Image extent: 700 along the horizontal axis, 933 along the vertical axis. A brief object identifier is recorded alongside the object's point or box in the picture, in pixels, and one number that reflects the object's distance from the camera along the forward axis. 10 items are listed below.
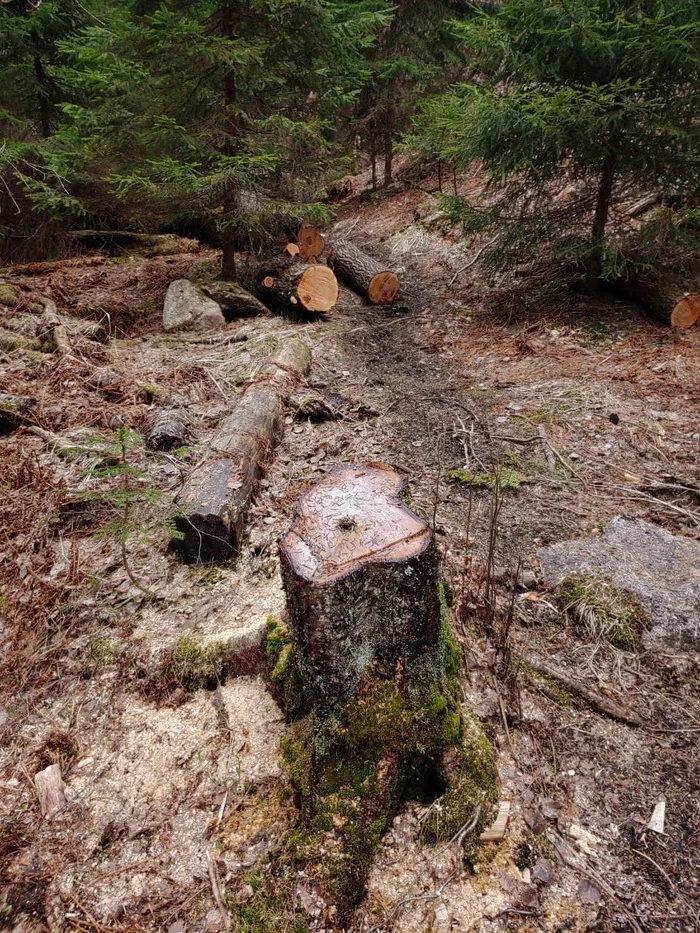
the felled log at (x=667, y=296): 6.71
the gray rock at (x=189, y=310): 7.91
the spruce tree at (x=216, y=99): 7.33
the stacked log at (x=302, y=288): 8.25
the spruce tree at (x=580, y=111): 5.71
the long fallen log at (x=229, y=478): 3.26
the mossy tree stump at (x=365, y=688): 1.77
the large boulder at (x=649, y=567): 2.68
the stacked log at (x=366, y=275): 9.09
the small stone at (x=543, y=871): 1.81
